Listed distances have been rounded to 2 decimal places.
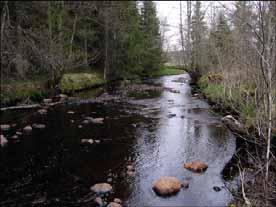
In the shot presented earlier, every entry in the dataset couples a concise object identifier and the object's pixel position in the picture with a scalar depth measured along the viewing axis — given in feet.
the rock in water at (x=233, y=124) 24.98
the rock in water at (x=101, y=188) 19.72
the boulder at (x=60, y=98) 53.05
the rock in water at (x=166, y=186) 19.39
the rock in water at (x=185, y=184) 20.39
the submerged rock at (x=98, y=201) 18.25
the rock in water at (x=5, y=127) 34.48
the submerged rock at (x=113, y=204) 17.79
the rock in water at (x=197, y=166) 22.89
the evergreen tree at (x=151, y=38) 100.67
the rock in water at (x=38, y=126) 34.88
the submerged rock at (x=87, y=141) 29.67
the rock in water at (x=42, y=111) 42.49
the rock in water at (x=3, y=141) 29.11
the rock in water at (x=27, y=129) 33.20
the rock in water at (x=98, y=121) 37.52
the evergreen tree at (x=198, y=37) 74.66
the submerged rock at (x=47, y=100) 50.82
